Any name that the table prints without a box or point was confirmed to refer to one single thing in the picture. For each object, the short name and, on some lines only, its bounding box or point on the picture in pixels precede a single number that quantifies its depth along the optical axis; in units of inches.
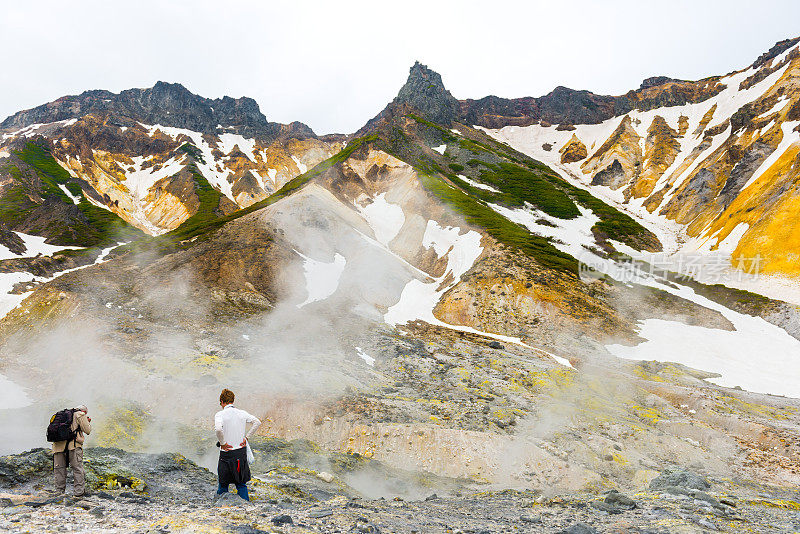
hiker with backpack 368.8
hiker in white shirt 331.3
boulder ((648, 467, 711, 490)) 548.4
